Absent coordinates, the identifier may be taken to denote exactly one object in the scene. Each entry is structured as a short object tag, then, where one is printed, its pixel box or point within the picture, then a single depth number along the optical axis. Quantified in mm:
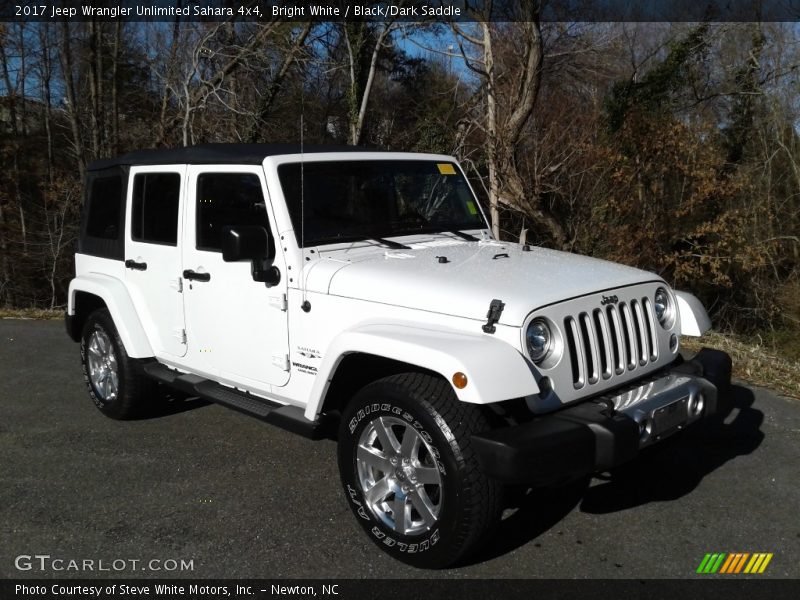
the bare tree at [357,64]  13953
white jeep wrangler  2986
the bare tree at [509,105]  11328
